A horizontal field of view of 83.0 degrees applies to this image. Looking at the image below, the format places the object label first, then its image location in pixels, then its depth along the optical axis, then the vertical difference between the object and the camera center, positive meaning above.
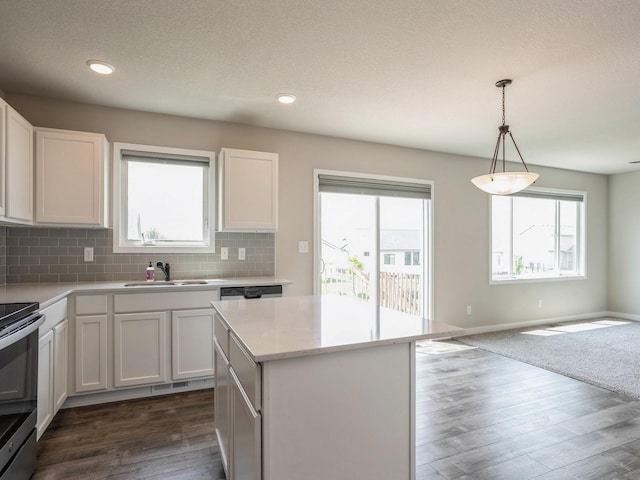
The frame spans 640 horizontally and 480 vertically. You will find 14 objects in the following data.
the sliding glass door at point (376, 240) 4.24 -0.01
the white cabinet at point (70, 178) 2.78 +0.48
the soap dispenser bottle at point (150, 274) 3.23 -0.31
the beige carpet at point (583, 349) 3.38 -1.29
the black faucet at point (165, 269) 3.33 -0.28
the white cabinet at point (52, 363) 2.17 -0.82
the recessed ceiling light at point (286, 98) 3.02 +1.20
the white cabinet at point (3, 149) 2.28 +0.57
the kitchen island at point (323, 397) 1.23 -0.59
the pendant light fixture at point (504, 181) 2.76 +0.45
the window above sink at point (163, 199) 3.33 +0.38
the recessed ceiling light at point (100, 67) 2.46 +1.20
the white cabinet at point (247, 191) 3.33 +0.45
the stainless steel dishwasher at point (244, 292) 3.12 -0.47
